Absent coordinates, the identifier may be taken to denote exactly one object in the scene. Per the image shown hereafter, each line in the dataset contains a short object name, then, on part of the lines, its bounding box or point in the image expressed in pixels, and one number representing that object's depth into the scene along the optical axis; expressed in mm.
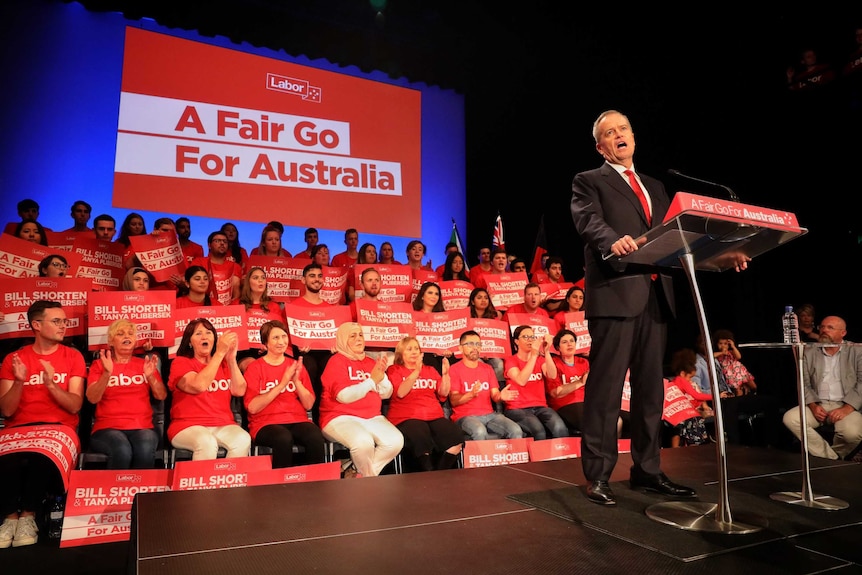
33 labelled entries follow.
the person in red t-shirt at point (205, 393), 3426
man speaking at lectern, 2109
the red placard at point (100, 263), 4746
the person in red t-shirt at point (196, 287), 4391
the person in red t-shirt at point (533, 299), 5367
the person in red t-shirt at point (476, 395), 4180
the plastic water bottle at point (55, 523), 3045
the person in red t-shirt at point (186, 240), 5957
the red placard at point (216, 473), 2959
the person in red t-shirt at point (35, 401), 2941
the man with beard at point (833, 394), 4562
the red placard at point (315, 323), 4234
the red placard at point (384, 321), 4402
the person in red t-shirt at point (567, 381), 4625
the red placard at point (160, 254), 4602
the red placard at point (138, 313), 3711
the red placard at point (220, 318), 3932
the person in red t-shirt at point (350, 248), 6551
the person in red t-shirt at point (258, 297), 4465
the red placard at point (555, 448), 3814
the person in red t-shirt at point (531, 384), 4398
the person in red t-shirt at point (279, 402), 3561
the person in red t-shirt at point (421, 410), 3889
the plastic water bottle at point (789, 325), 2206
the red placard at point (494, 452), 3695
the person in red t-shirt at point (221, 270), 4887
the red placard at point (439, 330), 4555
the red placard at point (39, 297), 3682
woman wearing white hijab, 3631
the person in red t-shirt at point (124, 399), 3264
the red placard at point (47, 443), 2988
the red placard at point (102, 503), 2781
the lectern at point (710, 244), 1631
